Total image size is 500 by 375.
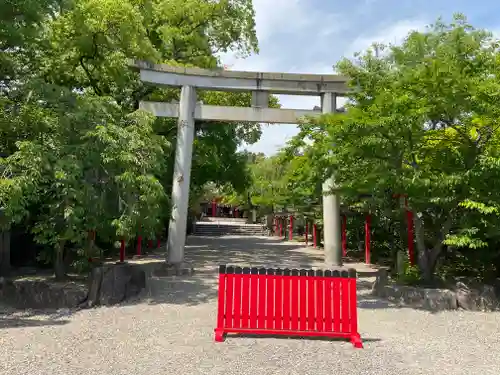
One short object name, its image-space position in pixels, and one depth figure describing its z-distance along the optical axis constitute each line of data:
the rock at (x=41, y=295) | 7.66
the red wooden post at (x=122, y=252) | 12.33
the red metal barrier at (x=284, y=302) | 5.57
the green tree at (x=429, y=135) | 7.10
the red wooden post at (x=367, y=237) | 14.16
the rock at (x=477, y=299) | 7.50
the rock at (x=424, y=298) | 7.53
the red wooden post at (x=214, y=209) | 54.26
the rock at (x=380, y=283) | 8.77
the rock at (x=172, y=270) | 11.23
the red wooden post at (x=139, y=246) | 16.59
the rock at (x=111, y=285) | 7.85
